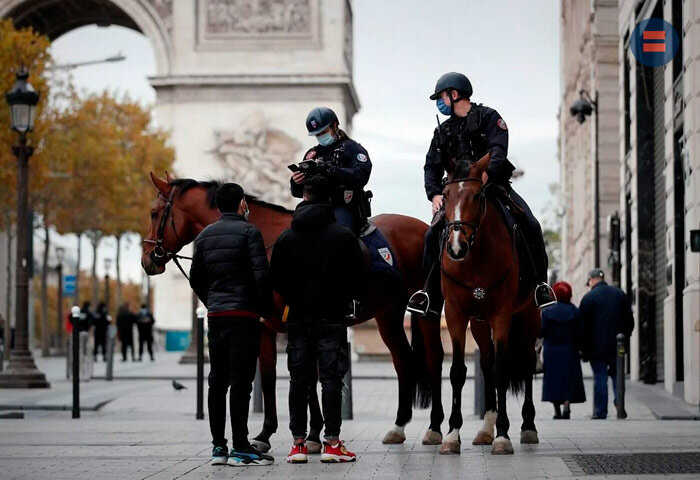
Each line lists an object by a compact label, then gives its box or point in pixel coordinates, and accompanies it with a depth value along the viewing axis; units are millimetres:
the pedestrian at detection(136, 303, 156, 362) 52062
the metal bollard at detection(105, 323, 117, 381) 35675
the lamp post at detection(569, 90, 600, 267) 39688
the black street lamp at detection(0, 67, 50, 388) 30609
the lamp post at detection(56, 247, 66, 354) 66125
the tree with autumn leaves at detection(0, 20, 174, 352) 46094
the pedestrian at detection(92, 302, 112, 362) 51656
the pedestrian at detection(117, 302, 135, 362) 52375
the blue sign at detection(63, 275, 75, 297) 64625
